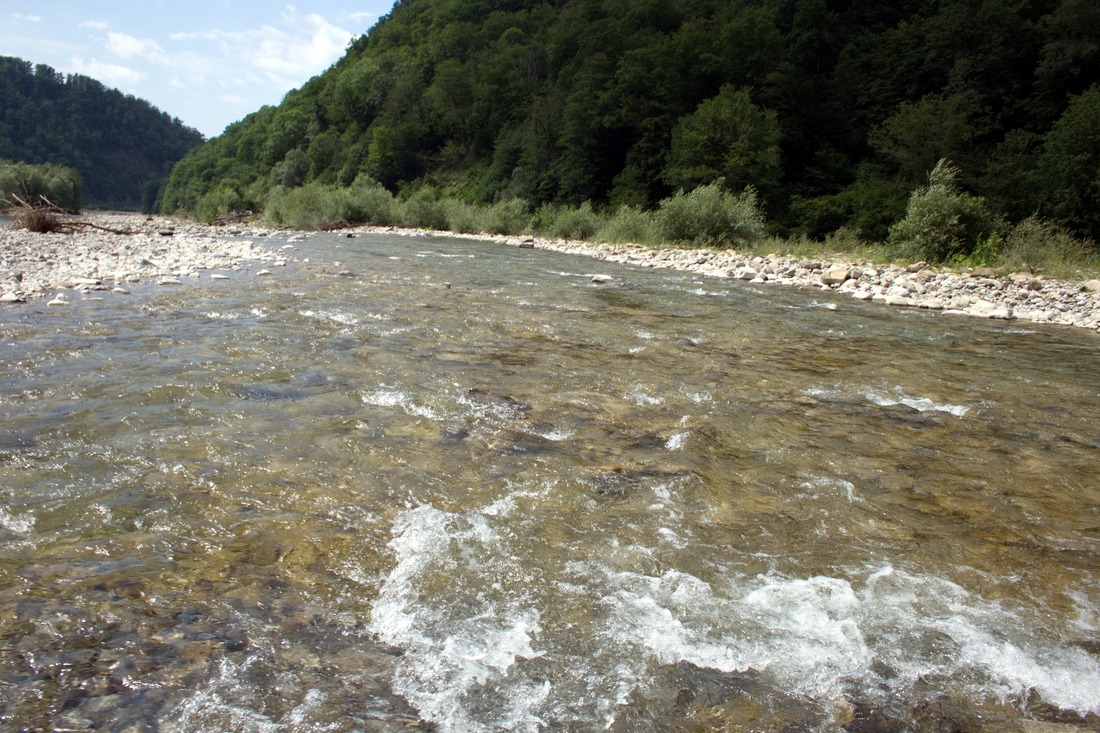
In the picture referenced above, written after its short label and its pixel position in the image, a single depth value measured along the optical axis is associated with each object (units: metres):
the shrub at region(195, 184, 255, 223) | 47.72
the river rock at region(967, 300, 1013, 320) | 11.09
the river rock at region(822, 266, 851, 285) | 14.63
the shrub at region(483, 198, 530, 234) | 33.47
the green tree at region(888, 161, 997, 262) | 15.95
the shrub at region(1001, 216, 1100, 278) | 14.17
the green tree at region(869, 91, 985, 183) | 26.38
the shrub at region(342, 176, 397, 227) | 37.06
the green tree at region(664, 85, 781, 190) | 30.48
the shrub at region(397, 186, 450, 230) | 36.61
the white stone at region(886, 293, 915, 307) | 12.16
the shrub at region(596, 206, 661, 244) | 23.48
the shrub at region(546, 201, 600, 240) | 28.52
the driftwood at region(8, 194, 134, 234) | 20.23
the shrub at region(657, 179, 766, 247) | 20.97
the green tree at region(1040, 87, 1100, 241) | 20.58
